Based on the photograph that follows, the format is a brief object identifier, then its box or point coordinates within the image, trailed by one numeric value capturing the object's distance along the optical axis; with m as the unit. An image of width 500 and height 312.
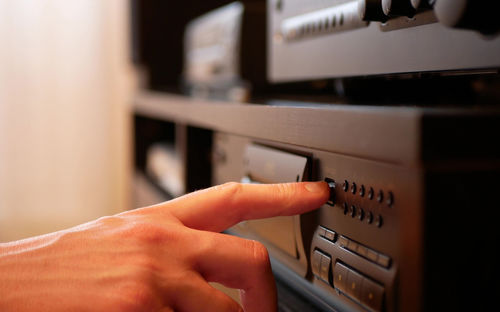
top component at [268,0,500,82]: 0.38
